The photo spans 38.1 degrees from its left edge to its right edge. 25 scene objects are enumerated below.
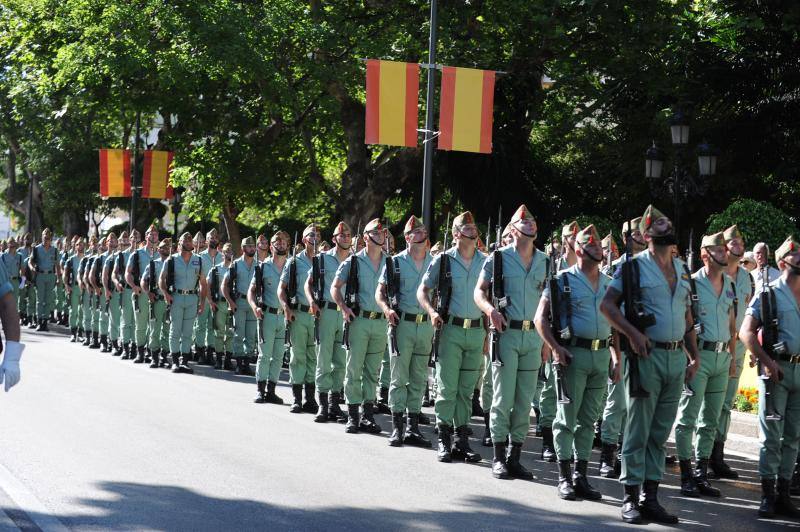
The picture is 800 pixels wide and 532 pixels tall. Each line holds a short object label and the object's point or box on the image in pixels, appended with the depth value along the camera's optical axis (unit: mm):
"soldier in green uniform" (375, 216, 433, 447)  11133
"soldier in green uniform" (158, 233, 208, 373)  17859
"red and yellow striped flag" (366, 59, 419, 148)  18969
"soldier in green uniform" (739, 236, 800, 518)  8500
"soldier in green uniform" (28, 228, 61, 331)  26281
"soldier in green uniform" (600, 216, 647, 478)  9828
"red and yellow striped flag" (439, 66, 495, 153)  19469
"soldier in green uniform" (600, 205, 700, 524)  7895
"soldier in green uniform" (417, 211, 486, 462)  10250
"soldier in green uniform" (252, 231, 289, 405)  14023
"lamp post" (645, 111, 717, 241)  21102
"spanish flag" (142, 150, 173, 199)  33594
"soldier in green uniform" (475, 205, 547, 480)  9422
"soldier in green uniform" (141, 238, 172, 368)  18516
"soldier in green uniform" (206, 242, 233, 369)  19203
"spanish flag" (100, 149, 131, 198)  35031
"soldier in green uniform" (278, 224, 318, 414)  13273
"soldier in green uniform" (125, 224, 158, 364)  19000
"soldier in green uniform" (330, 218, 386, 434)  11898
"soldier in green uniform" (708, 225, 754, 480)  10086
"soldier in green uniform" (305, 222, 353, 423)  12703
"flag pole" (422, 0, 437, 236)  19234
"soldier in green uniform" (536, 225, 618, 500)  8742
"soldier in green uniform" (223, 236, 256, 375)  17719
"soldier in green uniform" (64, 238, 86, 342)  23516
